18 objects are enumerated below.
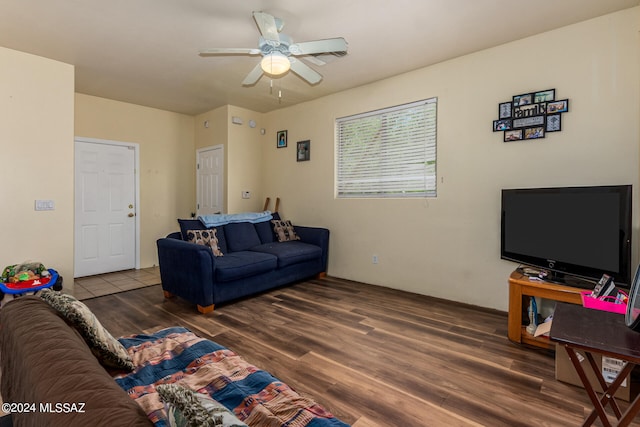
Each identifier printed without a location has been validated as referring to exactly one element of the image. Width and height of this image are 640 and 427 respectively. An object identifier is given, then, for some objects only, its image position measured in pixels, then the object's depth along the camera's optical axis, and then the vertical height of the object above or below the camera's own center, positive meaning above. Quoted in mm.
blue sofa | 3246 -614
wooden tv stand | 2336 -652
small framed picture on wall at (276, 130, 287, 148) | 5203 +1167
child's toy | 2971 -711
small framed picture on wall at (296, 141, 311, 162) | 4871 +902
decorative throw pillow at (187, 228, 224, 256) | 3729 -362
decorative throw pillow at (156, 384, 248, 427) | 670 -454
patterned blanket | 1077 -701
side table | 1110 -480
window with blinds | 3717 +739
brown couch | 723 -463
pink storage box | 1787 -566
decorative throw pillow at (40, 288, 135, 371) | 1296 -524
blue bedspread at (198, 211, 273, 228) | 4117 -139
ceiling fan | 2371 +1280
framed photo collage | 2813 +883
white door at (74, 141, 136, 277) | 4621 -6
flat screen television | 2236 -162
